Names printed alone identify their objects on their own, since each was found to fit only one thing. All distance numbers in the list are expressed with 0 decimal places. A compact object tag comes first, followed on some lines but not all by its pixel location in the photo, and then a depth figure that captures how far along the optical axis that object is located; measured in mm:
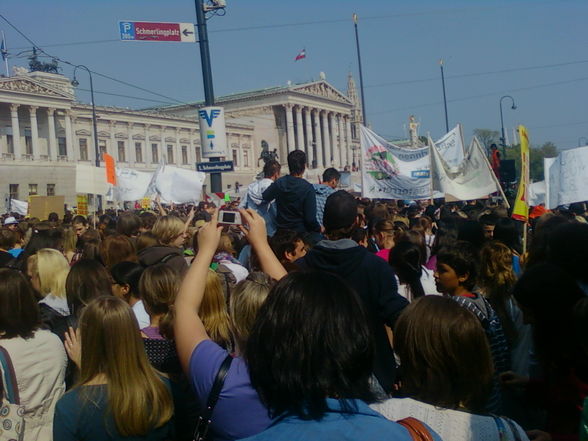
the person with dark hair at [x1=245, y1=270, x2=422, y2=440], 1539
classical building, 55531
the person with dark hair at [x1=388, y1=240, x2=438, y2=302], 4699
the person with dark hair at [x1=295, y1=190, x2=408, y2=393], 3420
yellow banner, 6695
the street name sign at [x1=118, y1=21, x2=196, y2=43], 10938
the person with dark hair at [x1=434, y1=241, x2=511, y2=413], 3726
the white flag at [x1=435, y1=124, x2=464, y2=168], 13033
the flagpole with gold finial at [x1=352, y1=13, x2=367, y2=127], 29327
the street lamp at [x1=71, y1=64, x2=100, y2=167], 35250
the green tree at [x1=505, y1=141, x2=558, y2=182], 95562
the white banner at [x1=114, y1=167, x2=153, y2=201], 20641
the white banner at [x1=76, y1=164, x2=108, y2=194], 13320
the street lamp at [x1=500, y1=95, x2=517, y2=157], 41909
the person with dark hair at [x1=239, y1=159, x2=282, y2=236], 6438
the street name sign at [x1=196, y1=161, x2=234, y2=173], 11688
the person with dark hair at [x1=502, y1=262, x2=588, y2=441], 2613
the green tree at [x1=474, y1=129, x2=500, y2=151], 118062
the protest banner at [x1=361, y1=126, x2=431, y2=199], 12531
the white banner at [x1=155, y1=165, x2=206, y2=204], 16047
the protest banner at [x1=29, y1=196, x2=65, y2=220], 15000
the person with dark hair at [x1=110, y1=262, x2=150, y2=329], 4473
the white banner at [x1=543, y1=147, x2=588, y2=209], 9883
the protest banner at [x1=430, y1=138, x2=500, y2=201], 11461
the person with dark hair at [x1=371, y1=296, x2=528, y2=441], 2348
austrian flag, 68750
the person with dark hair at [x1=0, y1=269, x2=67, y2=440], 3201
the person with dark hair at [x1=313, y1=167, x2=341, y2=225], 6298
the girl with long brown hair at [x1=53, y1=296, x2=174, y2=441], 2621
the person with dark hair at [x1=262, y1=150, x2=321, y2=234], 6012
